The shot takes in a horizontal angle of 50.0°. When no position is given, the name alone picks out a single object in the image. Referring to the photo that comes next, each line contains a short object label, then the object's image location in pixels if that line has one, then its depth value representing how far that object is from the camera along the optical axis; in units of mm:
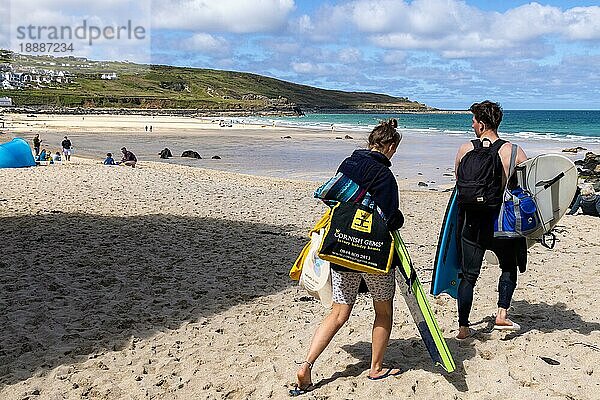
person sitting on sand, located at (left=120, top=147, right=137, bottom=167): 22391
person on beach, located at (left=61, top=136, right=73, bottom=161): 25328
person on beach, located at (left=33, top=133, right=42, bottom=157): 24969
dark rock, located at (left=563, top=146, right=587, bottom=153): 38400
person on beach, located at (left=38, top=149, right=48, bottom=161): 22469
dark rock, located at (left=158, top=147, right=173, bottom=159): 30422
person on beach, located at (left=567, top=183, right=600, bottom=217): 12953
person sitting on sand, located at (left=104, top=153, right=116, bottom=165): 22031
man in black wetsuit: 4555
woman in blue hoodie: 3854
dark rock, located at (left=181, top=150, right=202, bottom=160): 30561
